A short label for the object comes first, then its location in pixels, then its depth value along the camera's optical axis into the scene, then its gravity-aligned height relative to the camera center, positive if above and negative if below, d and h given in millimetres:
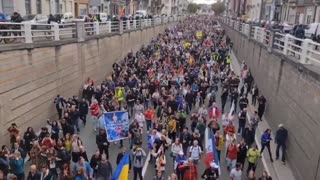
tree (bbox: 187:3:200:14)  186750 -4446
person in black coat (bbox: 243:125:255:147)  12469 -4089
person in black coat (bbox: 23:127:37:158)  11633 -4071
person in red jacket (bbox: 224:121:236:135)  12084 -3849
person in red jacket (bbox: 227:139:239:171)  11094 -4174
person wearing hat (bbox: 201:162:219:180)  9480 -4026
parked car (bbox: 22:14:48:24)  22322 -1344
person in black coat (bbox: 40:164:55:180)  8938 -3899
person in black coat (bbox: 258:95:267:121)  16406 -4213
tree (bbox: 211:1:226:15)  161350 -3650
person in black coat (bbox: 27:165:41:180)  8938 -3903
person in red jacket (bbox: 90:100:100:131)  14492 -4043
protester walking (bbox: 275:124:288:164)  12523 -4202
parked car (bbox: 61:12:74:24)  29841 -1514
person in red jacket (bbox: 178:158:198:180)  9578 -4022
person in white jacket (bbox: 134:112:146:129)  13241 -3921
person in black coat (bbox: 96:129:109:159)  11609 -4094
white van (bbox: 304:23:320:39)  20156 -1508
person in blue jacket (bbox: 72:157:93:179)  9156 -3865
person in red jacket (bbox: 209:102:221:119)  13656 -3800
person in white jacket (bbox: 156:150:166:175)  10350 -4161
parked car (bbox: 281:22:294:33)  24050 -1694
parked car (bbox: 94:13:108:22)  34762 -1751
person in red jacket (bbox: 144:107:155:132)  14062 -4068
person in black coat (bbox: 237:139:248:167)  11117 -4112
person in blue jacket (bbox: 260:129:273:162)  12141 -4118
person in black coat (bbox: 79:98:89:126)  15083 -4149
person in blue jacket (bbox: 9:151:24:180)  9727 -3984
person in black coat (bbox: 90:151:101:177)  9997 -4000
